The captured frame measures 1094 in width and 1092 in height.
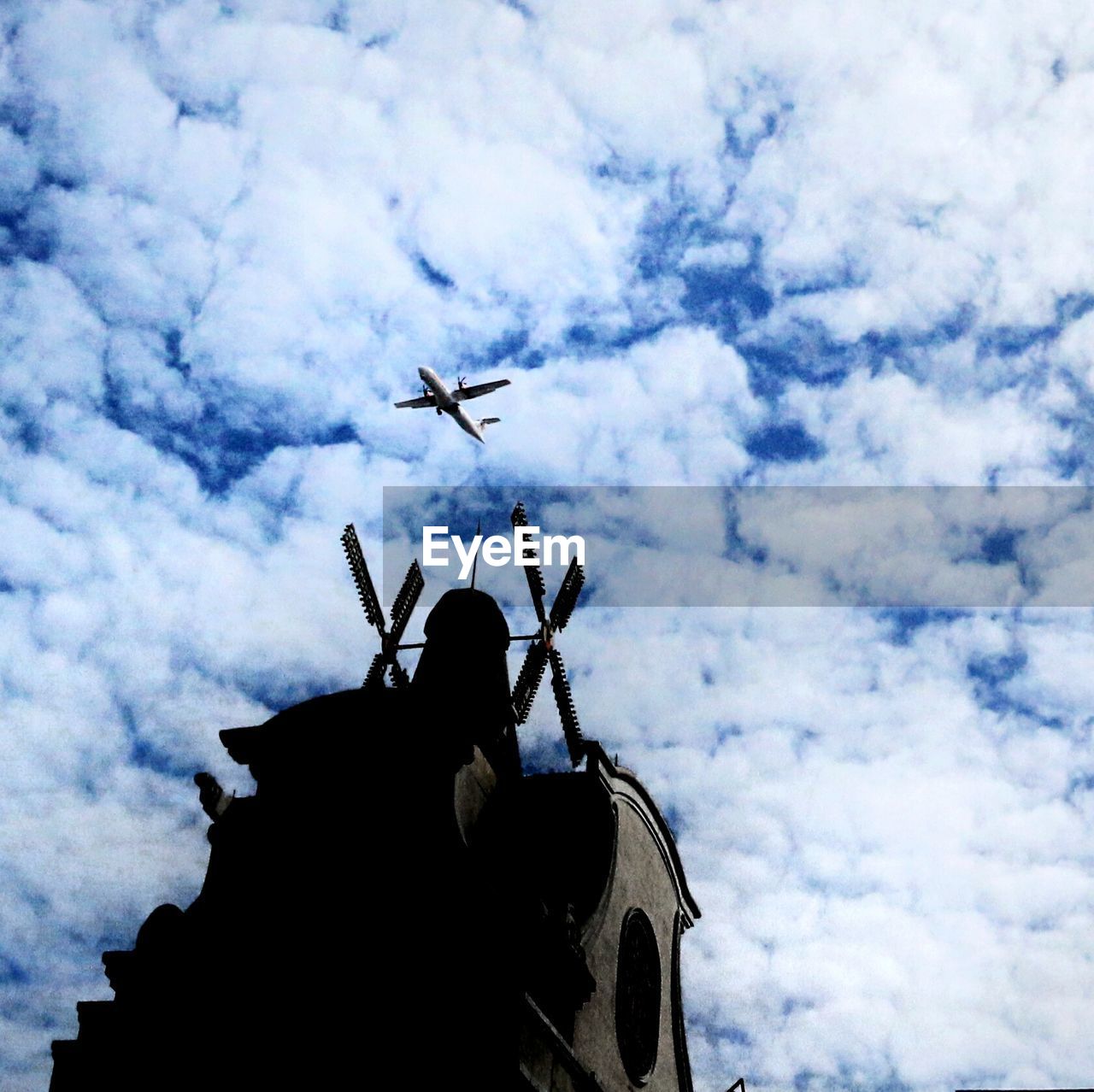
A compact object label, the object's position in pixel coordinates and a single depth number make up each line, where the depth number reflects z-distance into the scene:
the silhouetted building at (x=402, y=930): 18.19
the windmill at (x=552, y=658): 27.44
